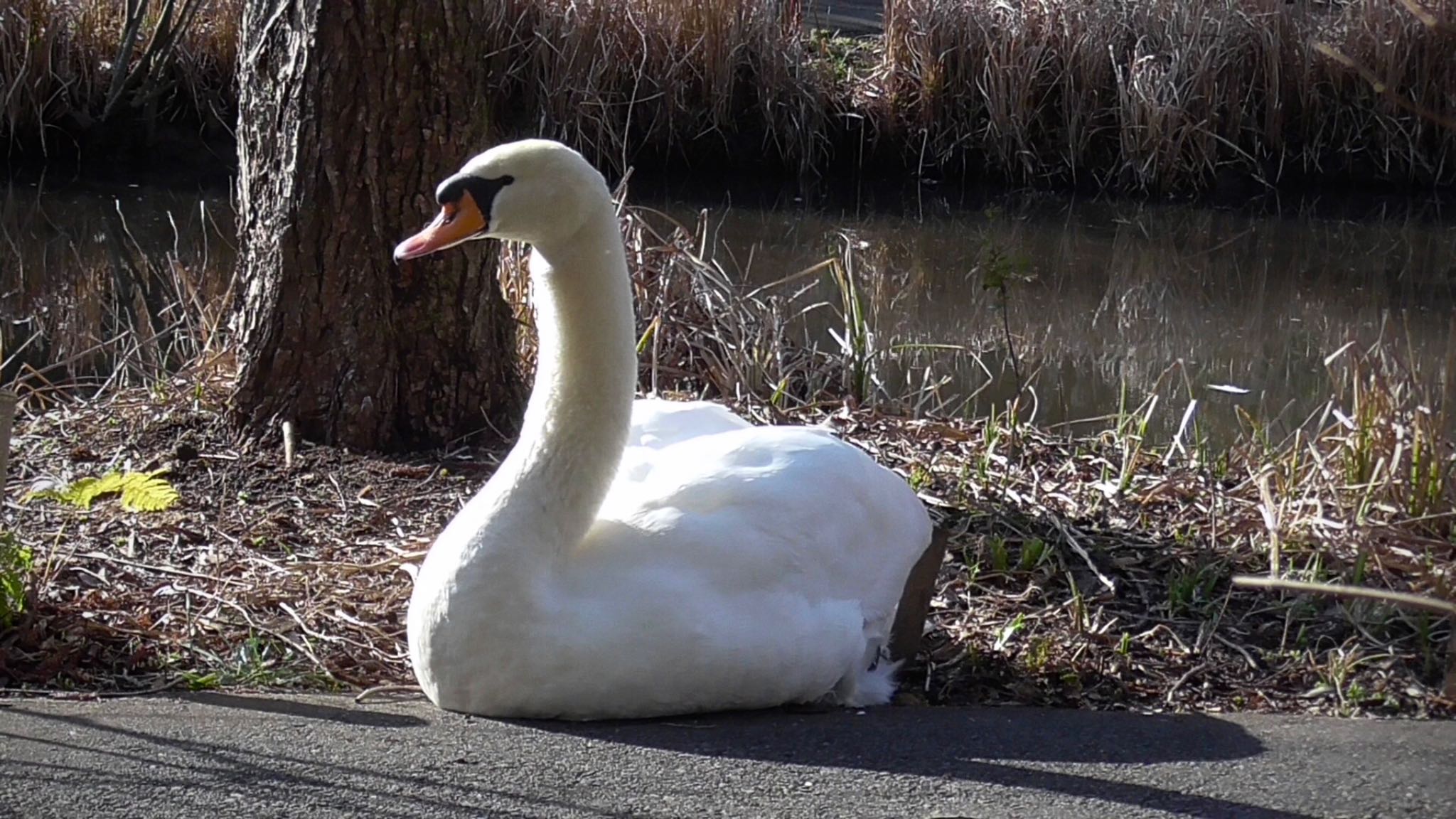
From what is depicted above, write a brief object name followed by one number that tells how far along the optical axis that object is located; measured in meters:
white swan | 6.63
